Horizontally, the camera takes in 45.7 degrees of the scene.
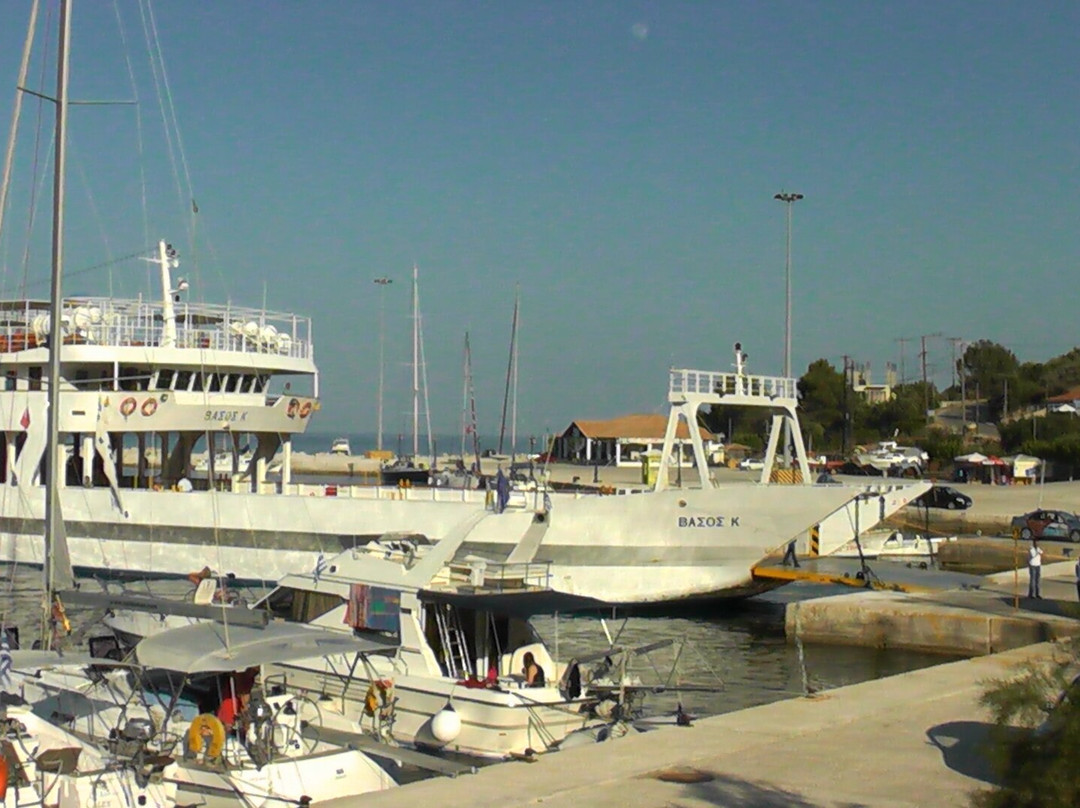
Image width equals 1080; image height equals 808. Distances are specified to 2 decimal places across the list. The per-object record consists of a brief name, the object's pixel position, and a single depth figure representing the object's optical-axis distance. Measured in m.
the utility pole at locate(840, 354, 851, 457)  77.31
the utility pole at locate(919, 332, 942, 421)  105.04
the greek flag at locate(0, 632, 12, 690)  13.31
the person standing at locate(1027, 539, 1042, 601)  23.86
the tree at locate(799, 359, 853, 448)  94.49
